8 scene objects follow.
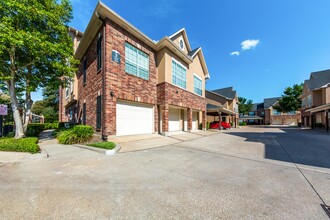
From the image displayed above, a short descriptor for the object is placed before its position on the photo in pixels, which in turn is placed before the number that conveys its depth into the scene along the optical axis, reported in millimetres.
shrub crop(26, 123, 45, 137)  10859
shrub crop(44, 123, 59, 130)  19089
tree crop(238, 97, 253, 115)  56594
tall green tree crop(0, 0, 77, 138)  7449
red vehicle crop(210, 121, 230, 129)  23566
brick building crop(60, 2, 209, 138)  8984
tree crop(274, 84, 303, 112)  42750
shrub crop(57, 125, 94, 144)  8406
